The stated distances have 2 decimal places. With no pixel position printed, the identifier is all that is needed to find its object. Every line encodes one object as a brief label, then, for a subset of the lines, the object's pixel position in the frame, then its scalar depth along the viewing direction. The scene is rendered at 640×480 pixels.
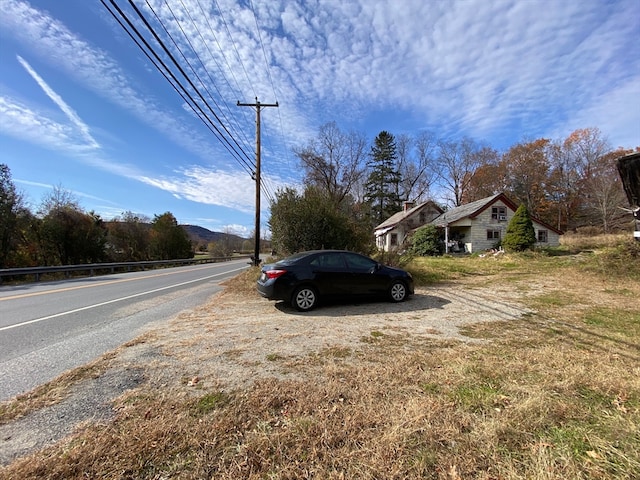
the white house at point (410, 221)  36.38
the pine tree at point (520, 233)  22.03
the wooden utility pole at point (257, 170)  16.31
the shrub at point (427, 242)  26.03
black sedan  7.03
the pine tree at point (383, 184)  49.53
